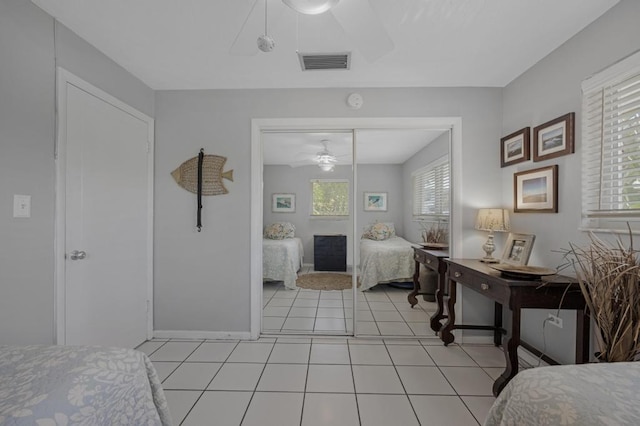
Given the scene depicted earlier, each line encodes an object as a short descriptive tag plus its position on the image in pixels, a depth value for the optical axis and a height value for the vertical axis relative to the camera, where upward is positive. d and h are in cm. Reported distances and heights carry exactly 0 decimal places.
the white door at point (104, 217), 184 -7
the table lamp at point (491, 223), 234 -10
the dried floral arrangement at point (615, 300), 132 -43
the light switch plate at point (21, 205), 151 +1
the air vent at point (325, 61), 214 +118
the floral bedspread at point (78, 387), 77 -55
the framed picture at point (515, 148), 229 +56
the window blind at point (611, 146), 152 +39
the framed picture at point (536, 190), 202 +17
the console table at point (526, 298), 169 -54
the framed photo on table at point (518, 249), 219 -30
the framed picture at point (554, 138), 189 +54
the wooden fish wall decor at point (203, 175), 265 +33
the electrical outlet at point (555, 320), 199 -78
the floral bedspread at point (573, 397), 76 -54
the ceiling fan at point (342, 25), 120 +89
